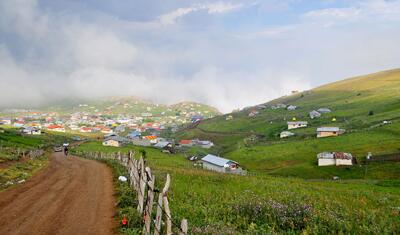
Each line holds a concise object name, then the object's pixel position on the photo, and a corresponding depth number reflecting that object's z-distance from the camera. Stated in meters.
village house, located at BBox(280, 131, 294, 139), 134.64
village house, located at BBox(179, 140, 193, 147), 156.88
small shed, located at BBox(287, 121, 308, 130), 153.51
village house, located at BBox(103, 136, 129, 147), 143.38
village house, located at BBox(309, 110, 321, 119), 170.94
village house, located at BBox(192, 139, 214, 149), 149.84
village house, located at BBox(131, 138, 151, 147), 166.52
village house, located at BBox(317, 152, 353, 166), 83.69
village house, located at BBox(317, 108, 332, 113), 178.96
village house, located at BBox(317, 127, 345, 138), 120.55
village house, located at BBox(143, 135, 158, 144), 172.48
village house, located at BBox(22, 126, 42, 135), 168.50
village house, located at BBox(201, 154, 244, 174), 91.64
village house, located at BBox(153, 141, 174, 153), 139.43
